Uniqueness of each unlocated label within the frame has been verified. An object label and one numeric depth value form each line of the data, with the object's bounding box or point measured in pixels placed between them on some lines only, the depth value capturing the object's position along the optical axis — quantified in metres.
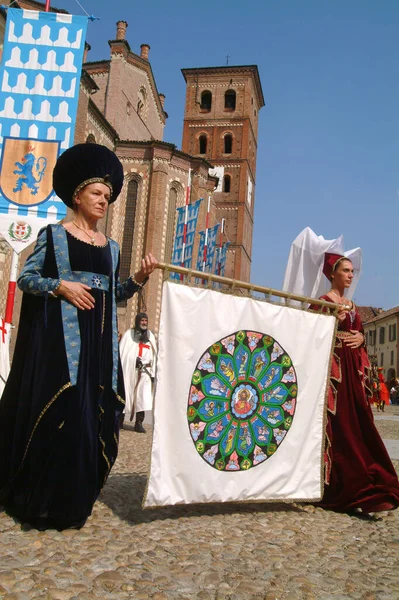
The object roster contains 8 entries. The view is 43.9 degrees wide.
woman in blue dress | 2.62
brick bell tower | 44.16
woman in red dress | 3.45
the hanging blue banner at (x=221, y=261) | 25.69
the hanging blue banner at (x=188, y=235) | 21.38
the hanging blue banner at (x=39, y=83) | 7.33
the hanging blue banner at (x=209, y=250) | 23.55
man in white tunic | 7.57
